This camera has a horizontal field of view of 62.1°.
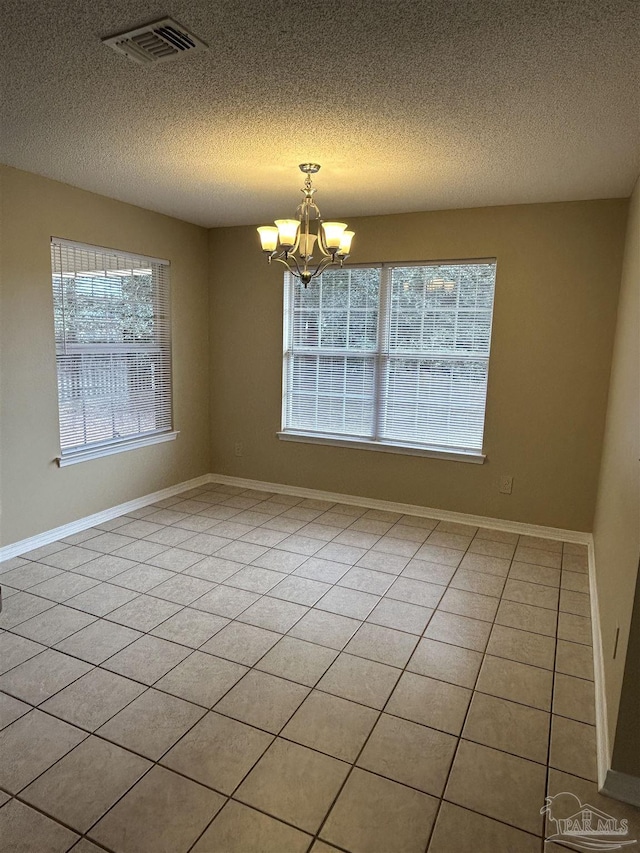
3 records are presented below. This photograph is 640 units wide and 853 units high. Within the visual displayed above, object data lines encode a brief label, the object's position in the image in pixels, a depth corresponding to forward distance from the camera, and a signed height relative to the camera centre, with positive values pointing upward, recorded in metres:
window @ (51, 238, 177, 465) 3.62 -0.13
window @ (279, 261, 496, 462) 4.04 -0.13
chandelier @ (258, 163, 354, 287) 2.86 +0.54
